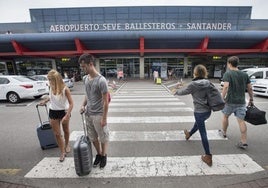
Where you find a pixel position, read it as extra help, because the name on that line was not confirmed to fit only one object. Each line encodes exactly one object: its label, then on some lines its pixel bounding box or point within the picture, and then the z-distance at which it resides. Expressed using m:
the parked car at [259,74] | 11.99
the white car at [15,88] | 9.46
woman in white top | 3.28
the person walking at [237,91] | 3.73
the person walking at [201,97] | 3.19
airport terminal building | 21.09
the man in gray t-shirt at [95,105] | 2.78
